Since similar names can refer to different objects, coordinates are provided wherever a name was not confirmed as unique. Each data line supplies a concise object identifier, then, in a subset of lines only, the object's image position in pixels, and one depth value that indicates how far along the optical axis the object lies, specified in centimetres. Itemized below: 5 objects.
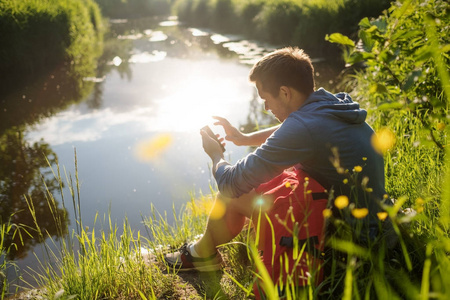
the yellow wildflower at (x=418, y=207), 105
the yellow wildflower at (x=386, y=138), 252
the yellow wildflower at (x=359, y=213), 98
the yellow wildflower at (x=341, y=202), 104
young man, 162
